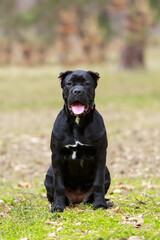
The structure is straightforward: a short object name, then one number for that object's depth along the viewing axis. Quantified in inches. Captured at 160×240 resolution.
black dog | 419.8
